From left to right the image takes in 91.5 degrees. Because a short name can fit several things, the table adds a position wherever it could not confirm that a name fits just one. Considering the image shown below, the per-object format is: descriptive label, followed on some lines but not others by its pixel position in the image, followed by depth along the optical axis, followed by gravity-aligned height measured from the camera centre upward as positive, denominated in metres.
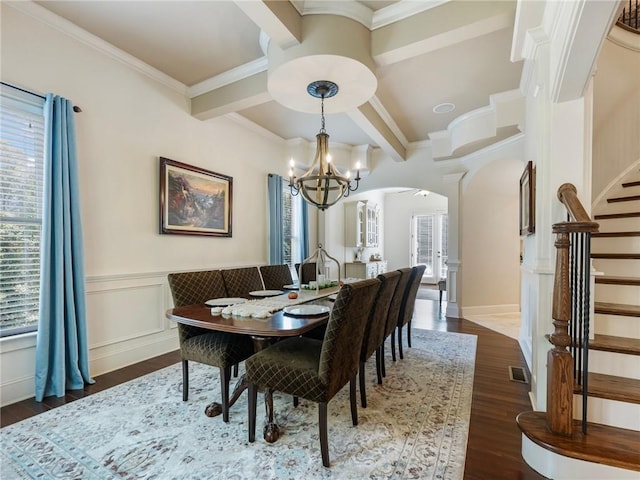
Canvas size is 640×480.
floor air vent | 2.73 -1.25
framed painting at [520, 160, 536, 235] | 2.67 +0.34
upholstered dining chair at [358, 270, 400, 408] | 2.25 -0.64
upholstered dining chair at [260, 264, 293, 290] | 3.57 -0.46
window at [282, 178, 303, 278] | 5.50 +0.21
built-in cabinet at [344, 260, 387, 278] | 7.13 -0.74
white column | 5.18 -0.06
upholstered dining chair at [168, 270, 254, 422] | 2.12 -0.75
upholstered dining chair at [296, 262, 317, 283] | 4.04 -0.46
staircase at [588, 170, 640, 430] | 1.69 -0.51
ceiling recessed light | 3.93 +1.67
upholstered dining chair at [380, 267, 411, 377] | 2.78 -0.64
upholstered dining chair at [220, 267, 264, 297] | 3.06 -0.45
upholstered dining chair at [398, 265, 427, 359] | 3.28 -0.66
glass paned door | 9.23 -0.20
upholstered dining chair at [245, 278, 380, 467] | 1.69 -0.73
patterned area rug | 1.64 -1.22
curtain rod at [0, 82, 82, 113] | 2.31 +1.13
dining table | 1.81 -0.52
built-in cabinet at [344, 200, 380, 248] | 7.17 +0.34
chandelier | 2.70 +0.63
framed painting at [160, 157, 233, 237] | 3.44 +0.46
